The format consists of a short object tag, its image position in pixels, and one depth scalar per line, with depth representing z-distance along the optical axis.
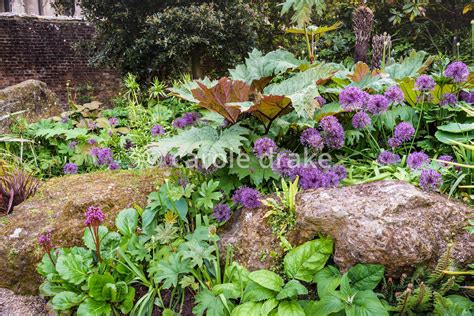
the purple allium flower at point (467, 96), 2.45
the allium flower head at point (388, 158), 2.17
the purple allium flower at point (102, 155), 3.12
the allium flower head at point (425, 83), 2.24
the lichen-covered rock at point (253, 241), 1.86
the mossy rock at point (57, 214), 2.19
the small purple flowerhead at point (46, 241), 1.85
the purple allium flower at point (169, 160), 2.23
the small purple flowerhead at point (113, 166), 3.12
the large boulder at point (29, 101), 4.82
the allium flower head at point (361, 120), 2.20
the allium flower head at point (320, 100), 2.50
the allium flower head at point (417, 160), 1.99
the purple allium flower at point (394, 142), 2.20
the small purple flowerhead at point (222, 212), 2.07
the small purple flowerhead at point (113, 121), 3.98
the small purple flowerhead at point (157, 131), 2.87
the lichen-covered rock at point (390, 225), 1.60
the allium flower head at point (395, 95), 2.30
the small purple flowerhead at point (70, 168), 3.22
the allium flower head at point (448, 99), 2.34
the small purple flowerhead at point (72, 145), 3.69
